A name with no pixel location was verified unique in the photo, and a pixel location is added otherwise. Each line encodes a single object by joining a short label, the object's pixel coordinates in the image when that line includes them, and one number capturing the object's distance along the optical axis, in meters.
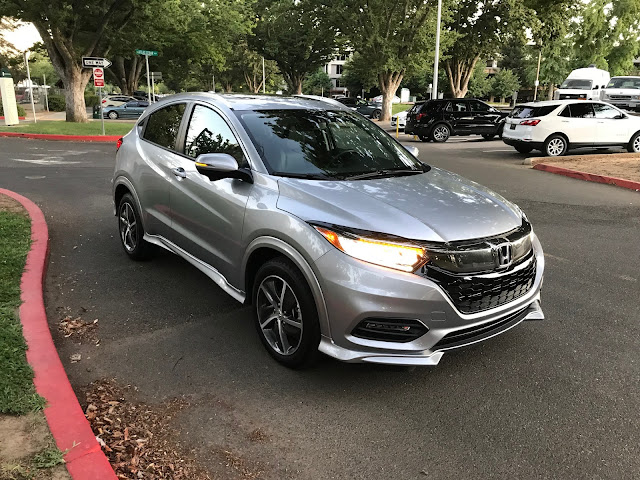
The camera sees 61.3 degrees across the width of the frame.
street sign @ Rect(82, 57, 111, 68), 18.76
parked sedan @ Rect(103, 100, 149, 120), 36.84
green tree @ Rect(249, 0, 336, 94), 38.90
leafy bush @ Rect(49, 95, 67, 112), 48.12
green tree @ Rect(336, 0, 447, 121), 30.67
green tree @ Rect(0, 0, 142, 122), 21.39
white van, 32.38
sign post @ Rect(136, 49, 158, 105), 22.36
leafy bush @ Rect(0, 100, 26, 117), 33.76
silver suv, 3.08
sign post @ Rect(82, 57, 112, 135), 18.80
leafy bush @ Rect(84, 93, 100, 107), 55.30
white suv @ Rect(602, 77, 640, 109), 29.69
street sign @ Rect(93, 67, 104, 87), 19.28
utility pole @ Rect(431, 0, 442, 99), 27.72
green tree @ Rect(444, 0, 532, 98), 32.75
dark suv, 21.53
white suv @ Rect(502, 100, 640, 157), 15.07
